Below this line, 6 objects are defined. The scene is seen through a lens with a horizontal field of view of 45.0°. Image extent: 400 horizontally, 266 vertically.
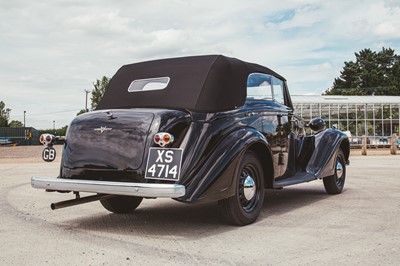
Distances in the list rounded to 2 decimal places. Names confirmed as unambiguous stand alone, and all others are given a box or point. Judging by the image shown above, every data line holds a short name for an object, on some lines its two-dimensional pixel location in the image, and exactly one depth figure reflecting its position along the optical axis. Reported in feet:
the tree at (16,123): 407.48
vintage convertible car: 15.14
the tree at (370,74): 234.05
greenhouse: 116.04
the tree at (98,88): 184.75
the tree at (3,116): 296.53
